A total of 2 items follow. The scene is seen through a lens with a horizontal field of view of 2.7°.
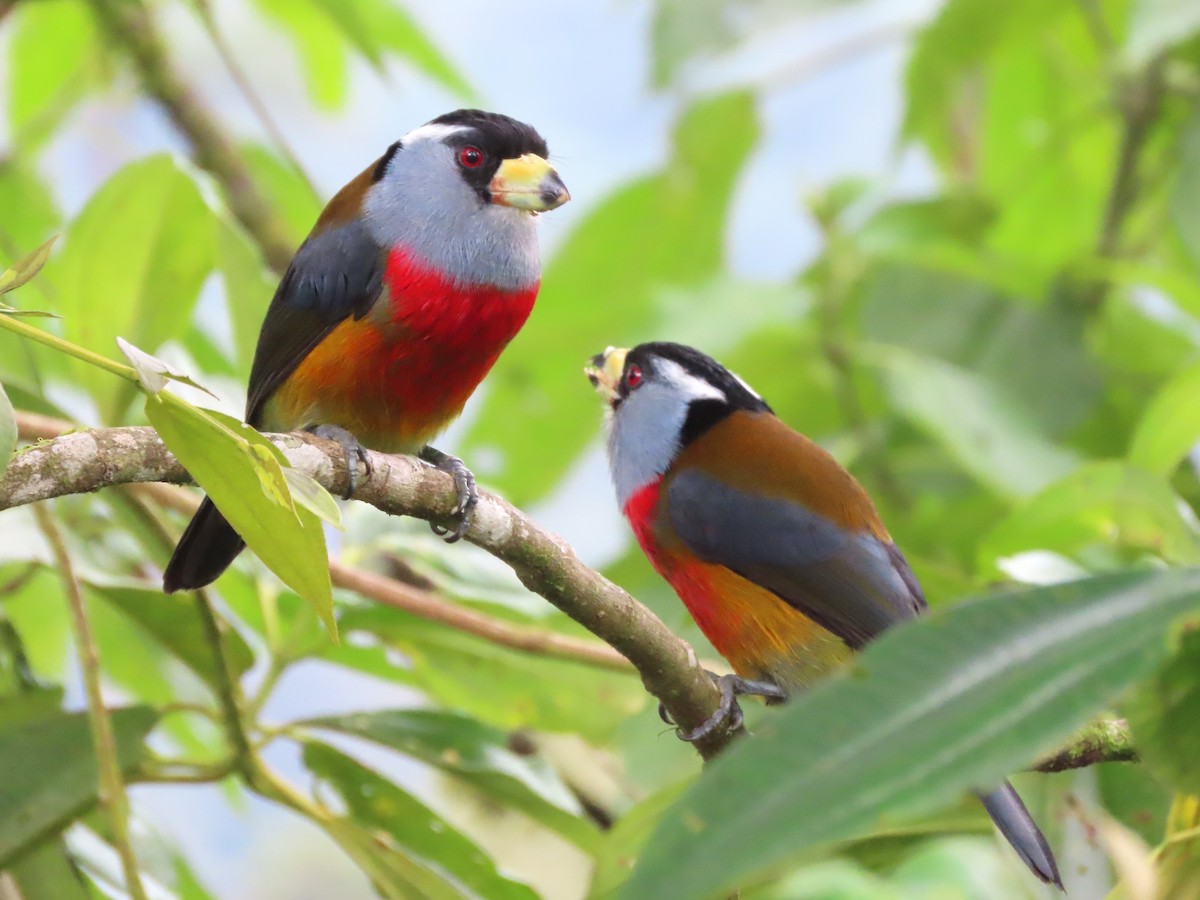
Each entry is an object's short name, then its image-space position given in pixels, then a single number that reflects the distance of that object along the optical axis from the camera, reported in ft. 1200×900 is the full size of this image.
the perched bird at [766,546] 23.51
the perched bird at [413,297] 23.42
